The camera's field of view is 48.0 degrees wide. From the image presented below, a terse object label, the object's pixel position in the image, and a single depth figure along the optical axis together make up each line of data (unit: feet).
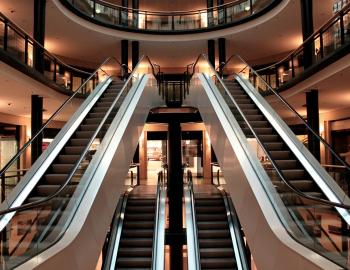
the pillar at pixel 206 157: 81.10
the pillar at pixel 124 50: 67.67
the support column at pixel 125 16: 67.51
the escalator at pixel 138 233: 38.65
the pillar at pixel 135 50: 68.04
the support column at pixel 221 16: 67.36
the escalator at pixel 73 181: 14.61
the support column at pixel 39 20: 48.26
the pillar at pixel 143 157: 80.28
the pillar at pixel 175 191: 51.13
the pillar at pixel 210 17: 68.50
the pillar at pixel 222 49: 66.64
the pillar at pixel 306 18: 49.06
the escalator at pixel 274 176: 14.76
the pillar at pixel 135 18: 68.74
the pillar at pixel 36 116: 43.42
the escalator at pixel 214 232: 39.09
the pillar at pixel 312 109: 43.37
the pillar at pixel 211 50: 68.13
